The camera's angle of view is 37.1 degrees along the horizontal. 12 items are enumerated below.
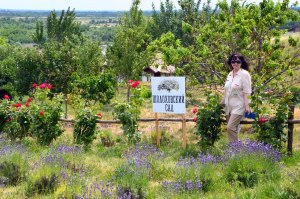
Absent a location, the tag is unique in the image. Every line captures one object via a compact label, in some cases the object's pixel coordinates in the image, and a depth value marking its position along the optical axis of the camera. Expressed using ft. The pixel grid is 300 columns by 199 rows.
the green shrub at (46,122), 29.60
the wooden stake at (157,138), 28.86
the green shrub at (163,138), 30.02
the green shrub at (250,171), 19.53
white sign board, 26.68
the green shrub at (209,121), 25.94
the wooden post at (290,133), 24.88
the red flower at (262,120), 24.89
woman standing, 24.32
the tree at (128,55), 72.33
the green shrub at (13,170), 20.57
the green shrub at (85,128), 28.94
